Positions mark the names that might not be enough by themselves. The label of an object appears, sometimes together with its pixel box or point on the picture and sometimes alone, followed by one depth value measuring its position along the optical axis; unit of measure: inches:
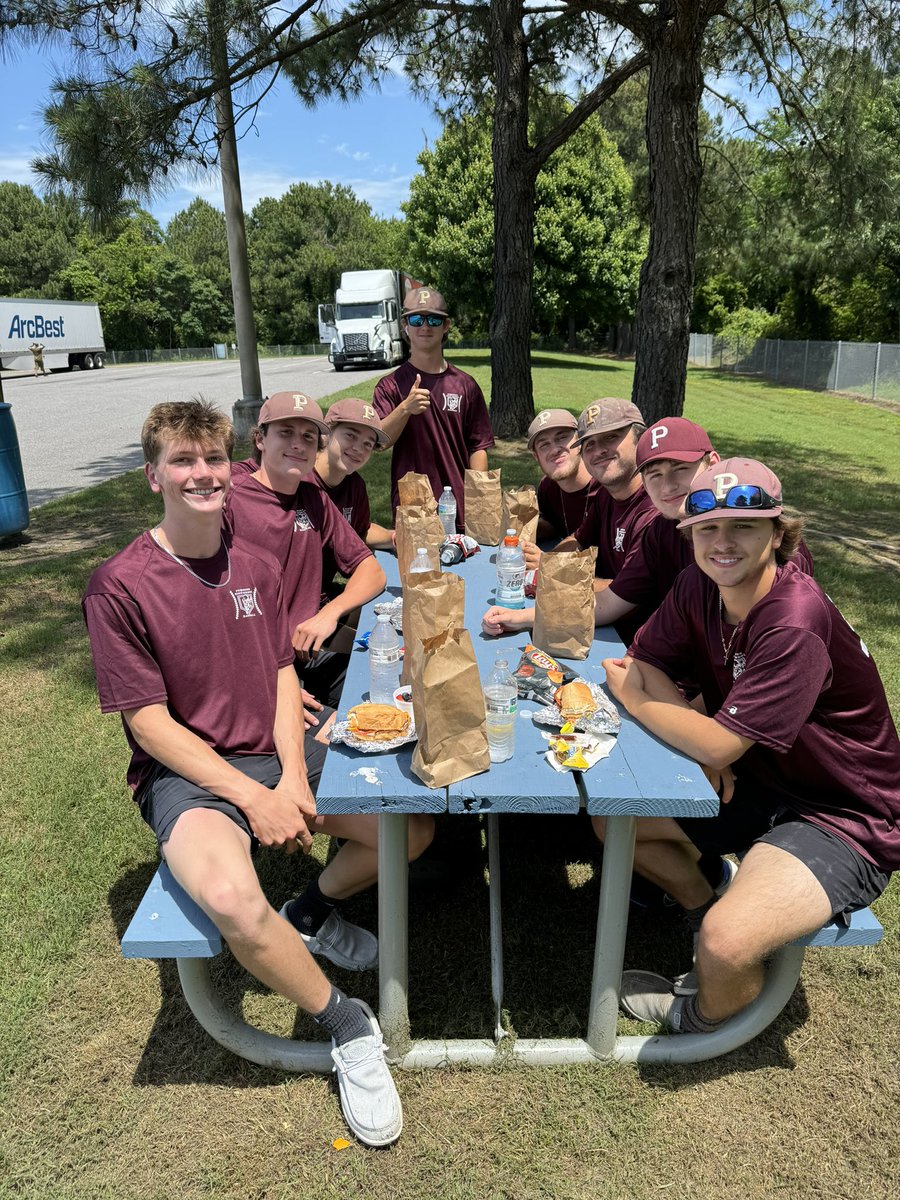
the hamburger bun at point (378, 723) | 86.4
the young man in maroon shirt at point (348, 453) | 140.8
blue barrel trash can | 277.3
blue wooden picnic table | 77.8
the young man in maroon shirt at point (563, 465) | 151.8
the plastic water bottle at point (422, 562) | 117.3
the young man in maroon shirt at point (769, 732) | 79.9
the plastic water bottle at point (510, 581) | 124.9
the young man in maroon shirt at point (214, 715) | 81.9
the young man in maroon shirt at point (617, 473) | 127.6
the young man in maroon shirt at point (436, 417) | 185.3
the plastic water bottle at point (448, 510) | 171.8
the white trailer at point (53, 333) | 1198.9
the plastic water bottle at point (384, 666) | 98.3
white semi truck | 1079.6
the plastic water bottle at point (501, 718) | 83.0
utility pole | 394.0
